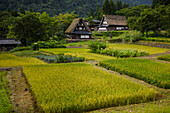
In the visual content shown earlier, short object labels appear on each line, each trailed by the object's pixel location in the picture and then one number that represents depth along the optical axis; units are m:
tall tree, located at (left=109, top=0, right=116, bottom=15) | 67.01
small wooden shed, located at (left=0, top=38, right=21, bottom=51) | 37.15
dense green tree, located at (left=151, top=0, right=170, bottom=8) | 51.34
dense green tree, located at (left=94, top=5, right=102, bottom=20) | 76.66
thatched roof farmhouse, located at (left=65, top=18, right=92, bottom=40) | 49.03
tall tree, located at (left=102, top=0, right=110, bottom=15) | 66.50
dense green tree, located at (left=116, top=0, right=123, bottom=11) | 74.81
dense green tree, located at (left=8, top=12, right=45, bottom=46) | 36.91
